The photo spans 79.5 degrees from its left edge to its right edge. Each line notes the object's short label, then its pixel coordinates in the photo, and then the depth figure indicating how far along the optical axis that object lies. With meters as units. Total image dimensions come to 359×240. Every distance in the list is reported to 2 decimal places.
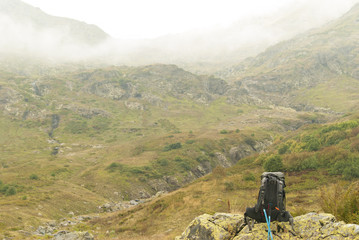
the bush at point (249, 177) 27.37
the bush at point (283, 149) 39.33
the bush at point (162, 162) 69.31
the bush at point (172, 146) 84.12
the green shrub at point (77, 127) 129.57
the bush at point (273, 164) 27.27
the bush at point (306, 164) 25.74
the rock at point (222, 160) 77.61
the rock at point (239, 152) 81.44
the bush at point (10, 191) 40.78
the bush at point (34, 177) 51.87
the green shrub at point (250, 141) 90.16
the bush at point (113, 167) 65.55
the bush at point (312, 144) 31.98
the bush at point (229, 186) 26.07
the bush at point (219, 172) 33.91
